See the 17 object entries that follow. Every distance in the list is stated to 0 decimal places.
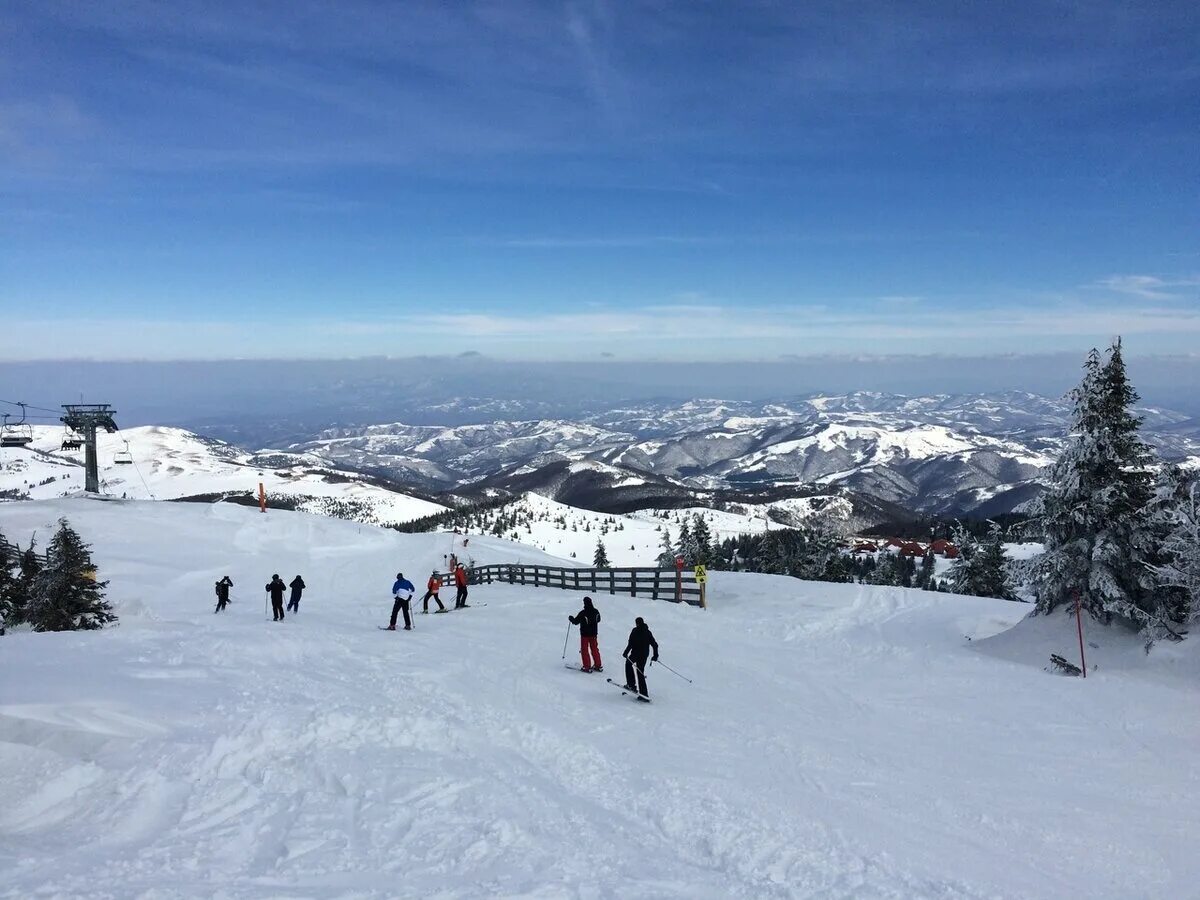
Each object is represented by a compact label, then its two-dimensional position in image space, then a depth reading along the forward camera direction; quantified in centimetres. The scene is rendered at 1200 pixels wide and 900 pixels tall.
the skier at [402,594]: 1941
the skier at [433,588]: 2269
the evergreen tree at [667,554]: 7500
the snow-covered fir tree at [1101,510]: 1590
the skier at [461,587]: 2447
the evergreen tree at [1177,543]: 1463
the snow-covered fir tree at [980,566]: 4641
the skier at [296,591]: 2269
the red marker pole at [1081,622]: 1494
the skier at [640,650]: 1290
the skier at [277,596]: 2138
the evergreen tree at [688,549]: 6016
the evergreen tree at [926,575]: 8570
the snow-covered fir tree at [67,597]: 2327
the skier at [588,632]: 1455
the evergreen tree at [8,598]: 2575
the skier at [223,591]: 2483
